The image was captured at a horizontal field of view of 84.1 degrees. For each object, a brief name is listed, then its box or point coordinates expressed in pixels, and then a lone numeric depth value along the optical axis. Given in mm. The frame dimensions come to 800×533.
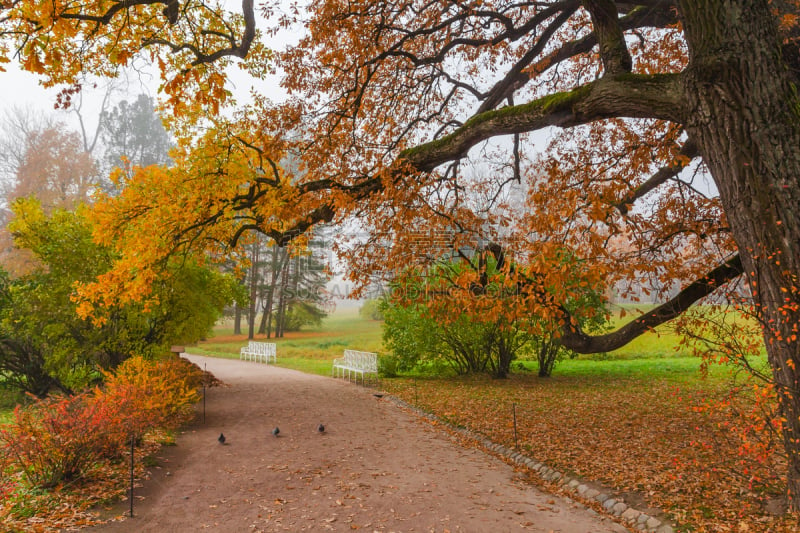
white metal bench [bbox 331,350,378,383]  14227
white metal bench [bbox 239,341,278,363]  21500
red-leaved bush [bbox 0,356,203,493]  4996
